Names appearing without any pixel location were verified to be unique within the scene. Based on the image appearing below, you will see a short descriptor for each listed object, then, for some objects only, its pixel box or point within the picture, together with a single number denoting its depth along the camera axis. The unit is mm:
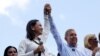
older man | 13550
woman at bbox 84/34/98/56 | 14248
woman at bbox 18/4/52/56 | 11954
